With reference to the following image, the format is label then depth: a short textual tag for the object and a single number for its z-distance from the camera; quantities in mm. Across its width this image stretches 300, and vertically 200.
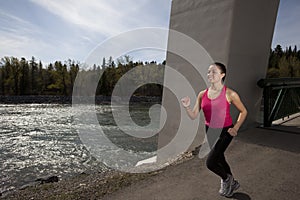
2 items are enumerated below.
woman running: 2281
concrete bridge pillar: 4180
